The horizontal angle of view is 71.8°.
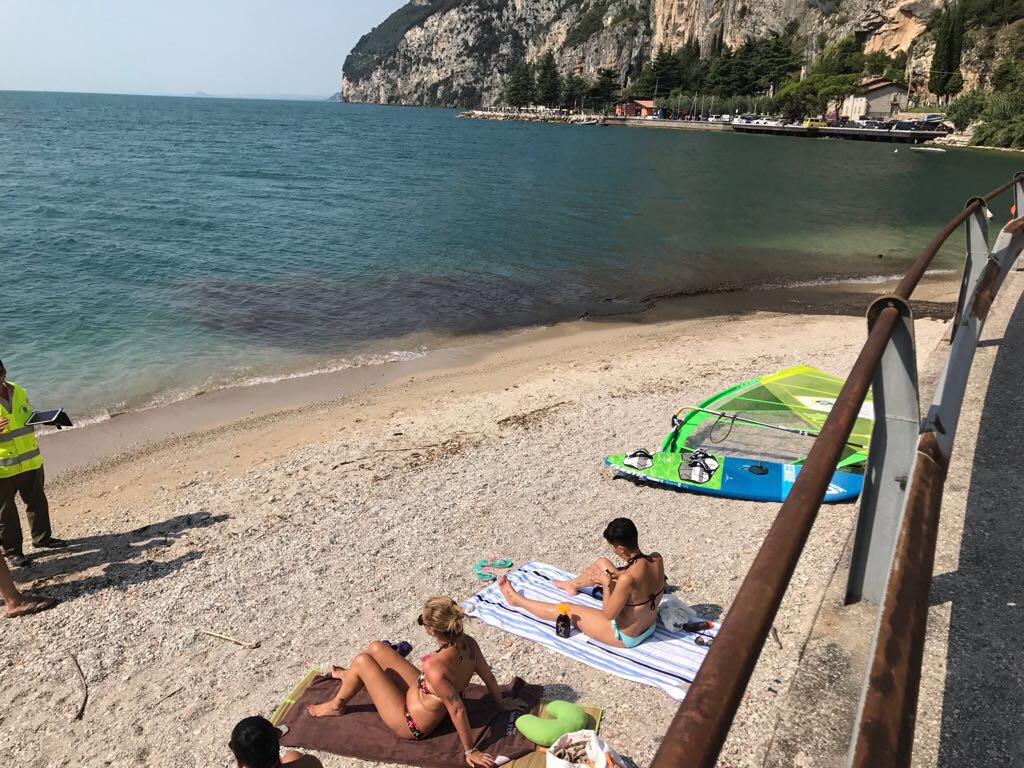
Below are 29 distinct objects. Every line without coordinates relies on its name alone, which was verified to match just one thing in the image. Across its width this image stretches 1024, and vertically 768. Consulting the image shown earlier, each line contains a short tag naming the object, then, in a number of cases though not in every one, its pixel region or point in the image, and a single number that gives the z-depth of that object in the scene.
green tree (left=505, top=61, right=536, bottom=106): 189.62
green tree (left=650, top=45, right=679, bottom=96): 155.88
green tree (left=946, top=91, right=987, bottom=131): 93.19
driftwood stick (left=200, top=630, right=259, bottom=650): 6.59
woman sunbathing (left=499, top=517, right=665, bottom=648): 6.12
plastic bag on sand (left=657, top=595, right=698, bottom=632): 6.29
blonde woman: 5.18
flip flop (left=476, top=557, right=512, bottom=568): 7.61
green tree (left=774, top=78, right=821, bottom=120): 121.69
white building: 113.44
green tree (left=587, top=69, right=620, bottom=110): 169.75
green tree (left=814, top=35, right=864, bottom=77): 125.88
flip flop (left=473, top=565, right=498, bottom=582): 7.40
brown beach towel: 5.18
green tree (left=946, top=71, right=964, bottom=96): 106.06
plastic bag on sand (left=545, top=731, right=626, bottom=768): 4.58
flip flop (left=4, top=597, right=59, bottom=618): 7.24
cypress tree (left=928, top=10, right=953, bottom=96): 104.44
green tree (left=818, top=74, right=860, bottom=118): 118.44
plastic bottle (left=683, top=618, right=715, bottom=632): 6.24
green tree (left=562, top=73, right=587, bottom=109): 177.38
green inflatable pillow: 5.14
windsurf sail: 9.31
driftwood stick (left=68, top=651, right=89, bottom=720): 5.96
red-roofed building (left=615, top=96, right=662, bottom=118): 148.62
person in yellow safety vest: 7.95
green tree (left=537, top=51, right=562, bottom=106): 180.88
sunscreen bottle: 6.34
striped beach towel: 5.79
